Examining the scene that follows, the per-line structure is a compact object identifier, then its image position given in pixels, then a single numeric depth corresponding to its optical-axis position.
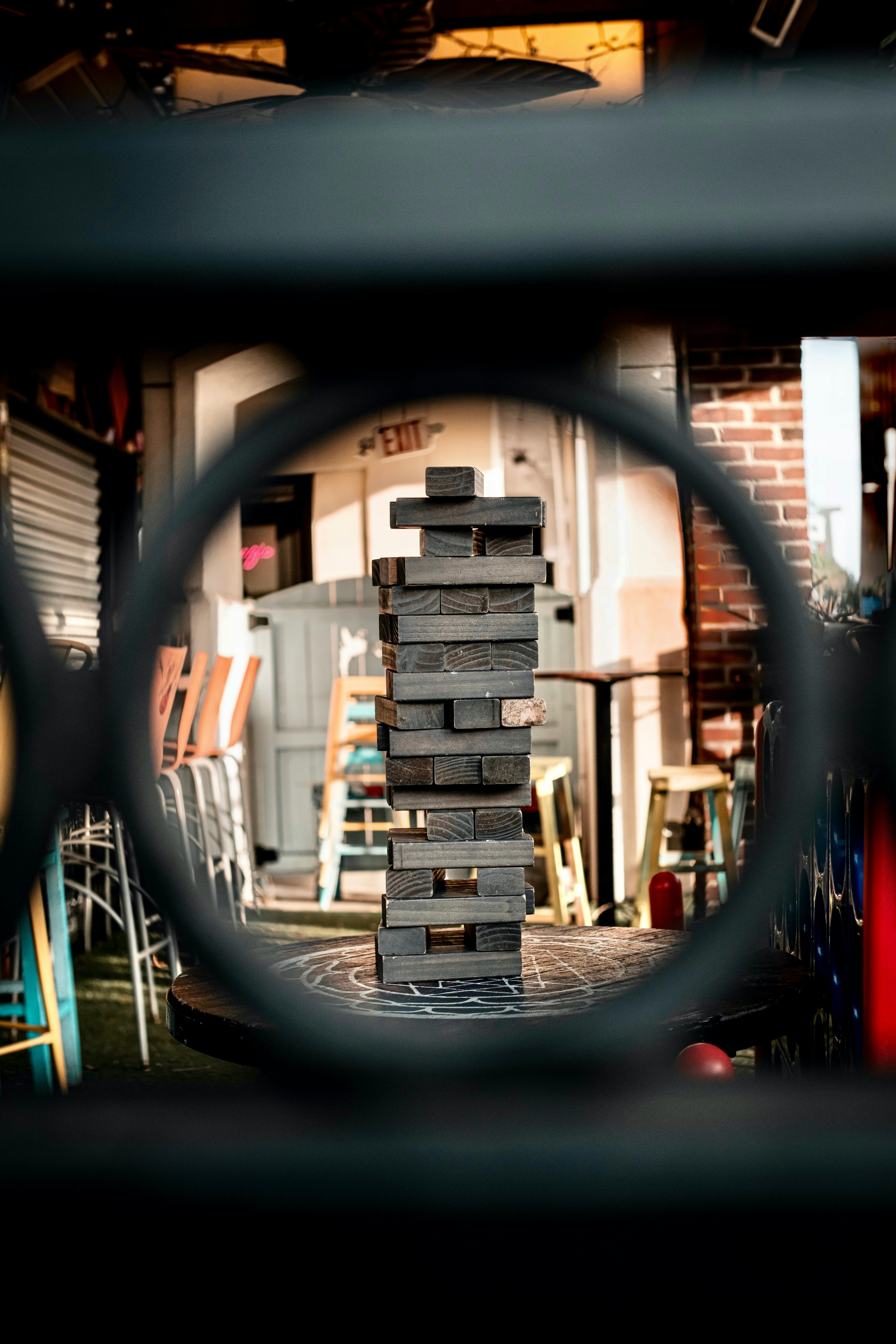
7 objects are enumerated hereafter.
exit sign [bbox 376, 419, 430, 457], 5.88
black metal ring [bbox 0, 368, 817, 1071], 0.25
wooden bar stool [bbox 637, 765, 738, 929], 3.55
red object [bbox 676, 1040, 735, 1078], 0.96
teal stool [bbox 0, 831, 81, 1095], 2.25
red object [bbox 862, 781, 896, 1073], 0.97
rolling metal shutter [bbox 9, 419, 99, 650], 4.07
